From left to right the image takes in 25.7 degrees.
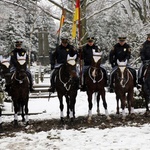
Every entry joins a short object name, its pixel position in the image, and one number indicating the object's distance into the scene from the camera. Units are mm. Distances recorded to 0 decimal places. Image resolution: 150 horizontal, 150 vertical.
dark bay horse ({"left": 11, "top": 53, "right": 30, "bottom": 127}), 11086
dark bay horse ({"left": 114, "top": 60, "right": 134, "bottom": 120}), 11120
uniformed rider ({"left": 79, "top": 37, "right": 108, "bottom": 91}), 11727
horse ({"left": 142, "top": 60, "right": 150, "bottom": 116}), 11766
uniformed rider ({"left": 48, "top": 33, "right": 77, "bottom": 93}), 11703
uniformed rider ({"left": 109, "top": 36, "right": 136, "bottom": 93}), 11766
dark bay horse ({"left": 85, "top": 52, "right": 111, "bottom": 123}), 11042
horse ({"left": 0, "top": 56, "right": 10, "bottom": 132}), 11362
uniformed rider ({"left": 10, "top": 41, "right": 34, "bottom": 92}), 11289
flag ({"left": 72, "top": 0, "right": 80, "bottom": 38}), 13402
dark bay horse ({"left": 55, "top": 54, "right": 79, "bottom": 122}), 11087
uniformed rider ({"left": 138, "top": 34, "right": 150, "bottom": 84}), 12113
